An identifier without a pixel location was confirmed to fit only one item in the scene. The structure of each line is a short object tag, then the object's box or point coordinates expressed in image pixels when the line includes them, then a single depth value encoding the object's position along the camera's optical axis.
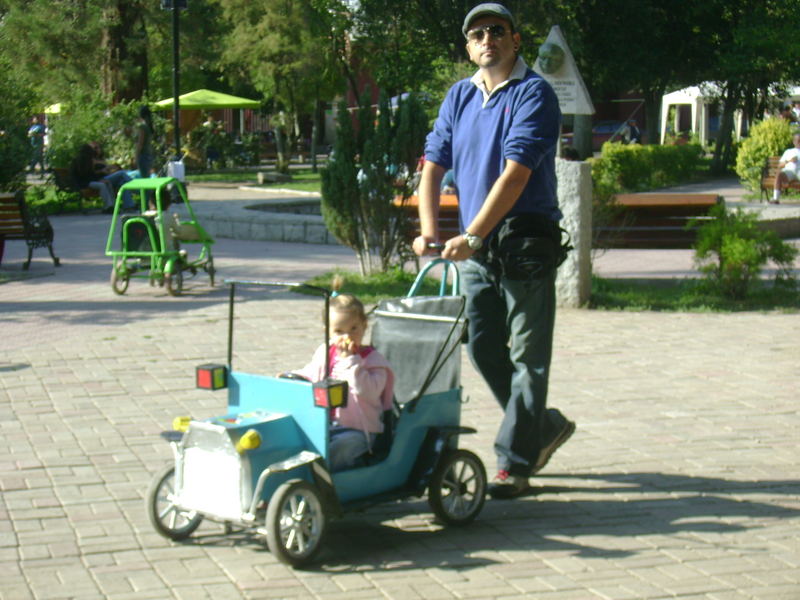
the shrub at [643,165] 29.17
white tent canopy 42.22
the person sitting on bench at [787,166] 22.53
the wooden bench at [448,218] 15.65
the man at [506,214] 5.01
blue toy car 4.50
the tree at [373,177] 11.80
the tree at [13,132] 17.86
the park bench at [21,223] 13.48
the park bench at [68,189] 23.05
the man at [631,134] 44.16
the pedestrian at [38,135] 31.71
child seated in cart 4.79
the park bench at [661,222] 15.29
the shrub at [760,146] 25.77
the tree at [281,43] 38.50
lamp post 24.92
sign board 11.89
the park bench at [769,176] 23.47
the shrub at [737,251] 10.92
